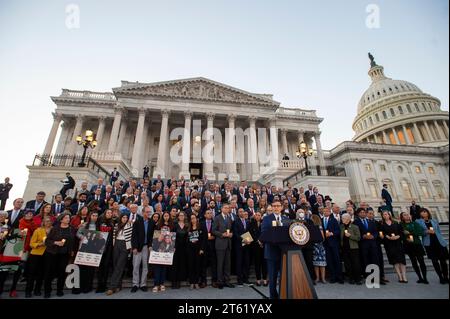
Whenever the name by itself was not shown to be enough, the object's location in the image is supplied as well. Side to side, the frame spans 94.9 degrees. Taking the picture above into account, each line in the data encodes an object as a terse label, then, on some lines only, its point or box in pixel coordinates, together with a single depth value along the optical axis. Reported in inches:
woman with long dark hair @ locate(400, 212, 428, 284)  221.0
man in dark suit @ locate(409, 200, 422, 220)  404.5
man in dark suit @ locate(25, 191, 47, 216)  272.7
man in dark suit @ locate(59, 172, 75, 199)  403.2
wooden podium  133.8
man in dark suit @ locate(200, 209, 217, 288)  215.8
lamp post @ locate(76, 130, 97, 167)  541.8
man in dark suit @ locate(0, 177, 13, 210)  429.7
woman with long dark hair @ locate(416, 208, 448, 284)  204.7
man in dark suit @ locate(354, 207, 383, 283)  225.6
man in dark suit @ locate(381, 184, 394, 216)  459.0
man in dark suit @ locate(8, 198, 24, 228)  225.9
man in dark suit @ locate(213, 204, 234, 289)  210.9
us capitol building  921.5
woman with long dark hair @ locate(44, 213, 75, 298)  182.4
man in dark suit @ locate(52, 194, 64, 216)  279.7
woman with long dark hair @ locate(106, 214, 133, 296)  197.2
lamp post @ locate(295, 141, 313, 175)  626.8
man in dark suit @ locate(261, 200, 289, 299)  160.8
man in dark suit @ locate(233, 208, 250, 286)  224.4
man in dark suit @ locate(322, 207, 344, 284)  222.4
